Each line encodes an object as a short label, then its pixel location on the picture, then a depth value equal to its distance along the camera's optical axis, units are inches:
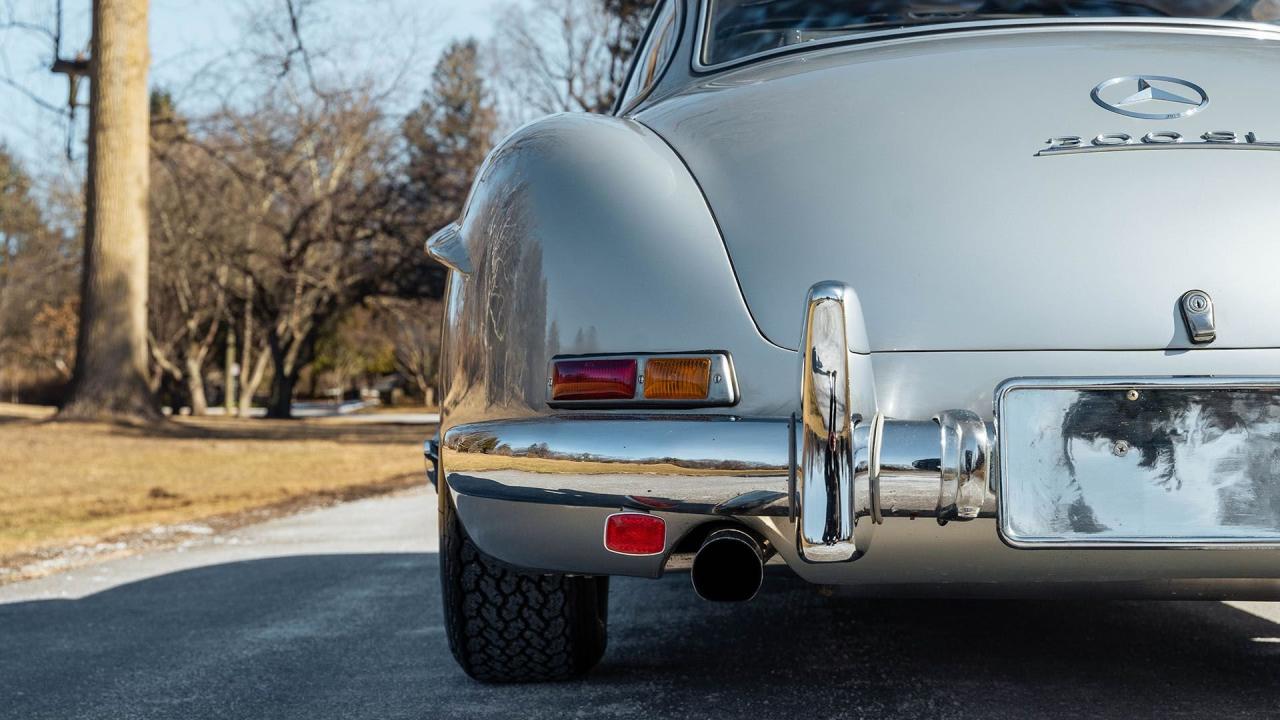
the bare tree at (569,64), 882.1
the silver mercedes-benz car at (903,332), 69.9
